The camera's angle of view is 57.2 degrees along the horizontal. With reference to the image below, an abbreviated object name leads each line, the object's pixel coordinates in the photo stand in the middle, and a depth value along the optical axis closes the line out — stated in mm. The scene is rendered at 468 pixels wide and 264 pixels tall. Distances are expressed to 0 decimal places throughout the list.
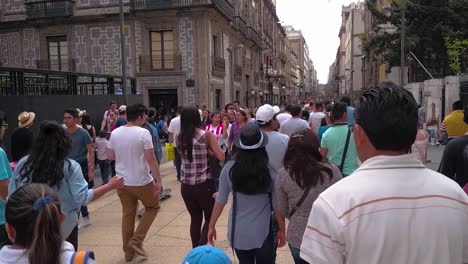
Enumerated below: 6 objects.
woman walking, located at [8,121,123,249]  3541
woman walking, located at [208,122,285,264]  3572
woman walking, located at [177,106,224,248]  4910
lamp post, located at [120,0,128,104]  15922
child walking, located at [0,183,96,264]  2053
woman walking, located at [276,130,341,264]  3363
